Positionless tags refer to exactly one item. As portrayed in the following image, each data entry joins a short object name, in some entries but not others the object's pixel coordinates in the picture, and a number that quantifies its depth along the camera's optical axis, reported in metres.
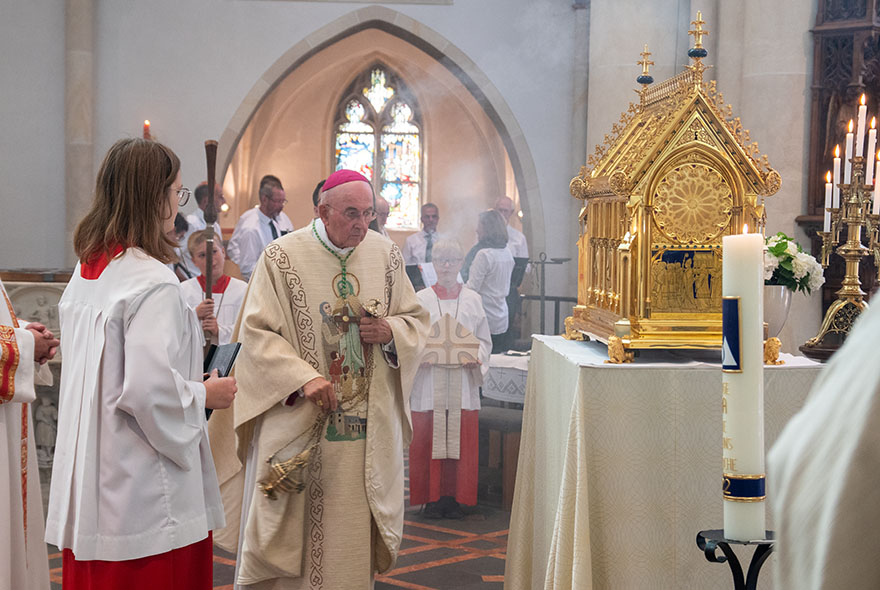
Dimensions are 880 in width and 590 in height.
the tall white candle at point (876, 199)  3.74
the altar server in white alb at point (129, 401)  2.49
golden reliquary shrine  2.83
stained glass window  16.23
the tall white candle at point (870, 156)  3.34
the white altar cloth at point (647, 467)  2.55
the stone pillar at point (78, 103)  10.92
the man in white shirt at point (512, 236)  10.68
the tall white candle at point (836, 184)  3.80
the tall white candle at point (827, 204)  3.91
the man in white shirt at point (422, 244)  11.03
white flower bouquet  2.88
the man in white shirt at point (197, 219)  9.55
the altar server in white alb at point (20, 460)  2.71
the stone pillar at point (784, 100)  6.93
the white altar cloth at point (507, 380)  6.95
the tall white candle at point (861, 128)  3.55
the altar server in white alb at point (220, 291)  5.99
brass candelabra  3.53
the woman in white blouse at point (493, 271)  9.55
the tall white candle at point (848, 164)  3.59
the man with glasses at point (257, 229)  9.97
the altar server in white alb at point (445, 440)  6.16
